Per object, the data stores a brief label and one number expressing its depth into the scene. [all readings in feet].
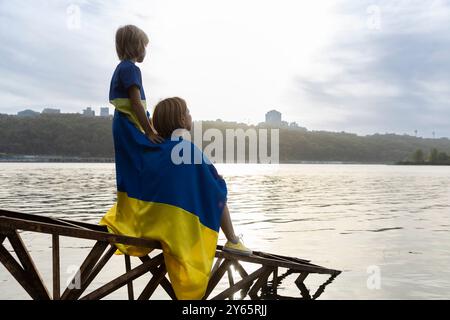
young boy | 20.97
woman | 20.18
